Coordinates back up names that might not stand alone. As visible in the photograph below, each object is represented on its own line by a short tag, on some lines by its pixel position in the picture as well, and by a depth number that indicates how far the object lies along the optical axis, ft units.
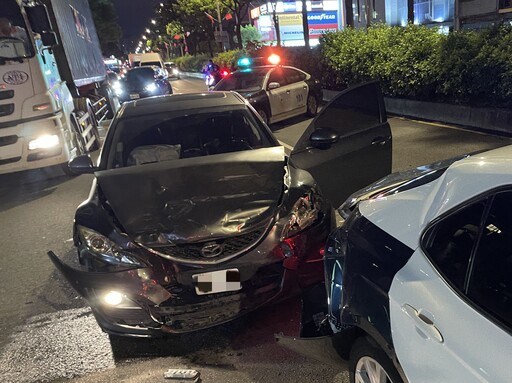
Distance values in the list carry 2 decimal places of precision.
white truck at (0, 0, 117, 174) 23.79
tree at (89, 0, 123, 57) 157.85
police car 35.70
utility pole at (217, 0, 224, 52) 107.73
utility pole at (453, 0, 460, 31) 63.87
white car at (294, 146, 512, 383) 4.76
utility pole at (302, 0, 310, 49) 64.75
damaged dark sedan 9.34
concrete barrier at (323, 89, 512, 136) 25.96
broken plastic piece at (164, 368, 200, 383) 9.26
